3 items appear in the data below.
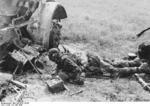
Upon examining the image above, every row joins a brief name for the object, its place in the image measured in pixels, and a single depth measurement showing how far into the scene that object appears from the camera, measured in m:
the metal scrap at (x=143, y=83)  5.36
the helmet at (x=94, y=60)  5.76
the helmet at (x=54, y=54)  5.59
